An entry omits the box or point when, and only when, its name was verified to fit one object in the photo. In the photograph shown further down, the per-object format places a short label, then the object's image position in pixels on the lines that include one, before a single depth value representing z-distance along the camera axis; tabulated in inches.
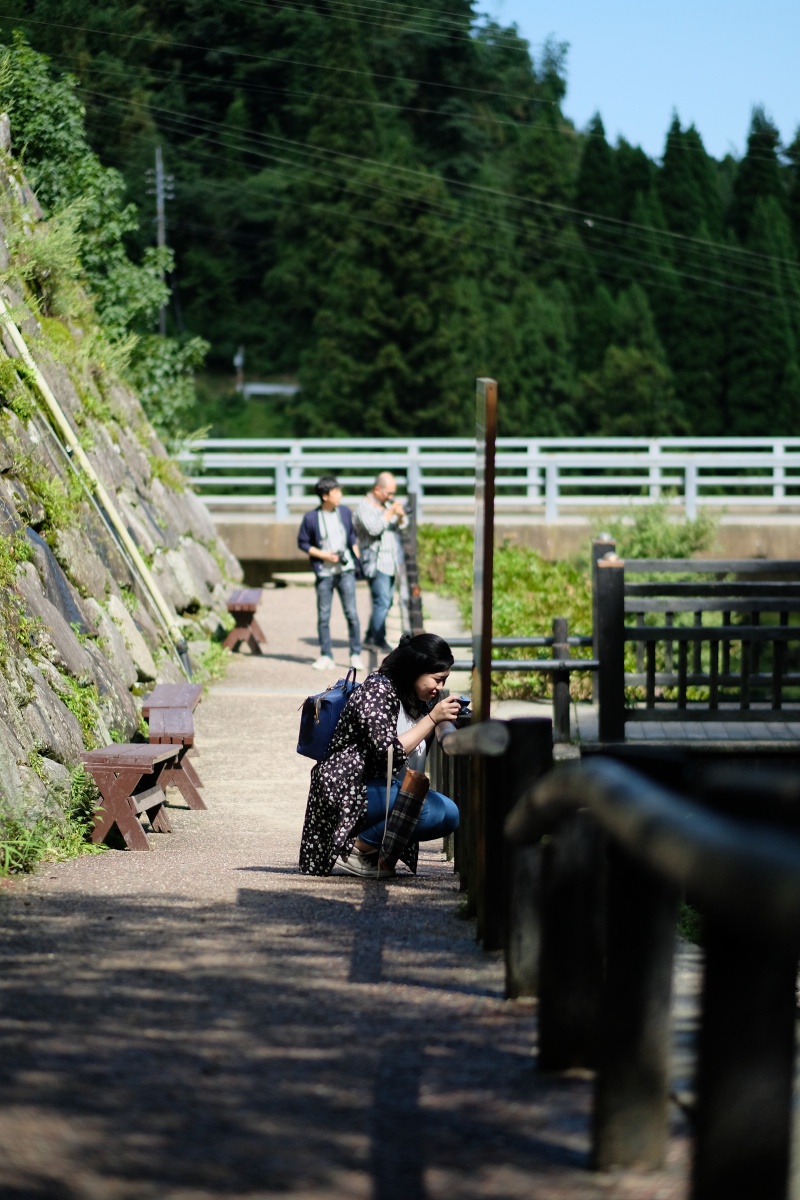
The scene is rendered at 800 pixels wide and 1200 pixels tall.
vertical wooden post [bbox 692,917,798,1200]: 159.9
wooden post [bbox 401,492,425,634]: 909.2
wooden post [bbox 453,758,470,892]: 435.5
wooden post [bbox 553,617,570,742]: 756.6
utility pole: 2672.2
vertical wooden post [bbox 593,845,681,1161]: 205.5
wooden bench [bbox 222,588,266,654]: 1138.0
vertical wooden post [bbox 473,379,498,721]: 343.3
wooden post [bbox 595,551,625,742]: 742.5
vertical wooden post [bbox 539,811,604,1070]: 250.8
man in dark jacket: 1040.2
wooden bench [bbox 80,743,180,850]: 548.7
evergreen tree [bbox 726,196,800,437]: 3307.1
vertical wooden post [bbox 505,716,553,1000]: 303.7
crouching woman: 463.5
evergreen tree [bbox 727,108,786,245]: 3663.9
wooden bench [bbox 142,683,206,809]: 653.3
